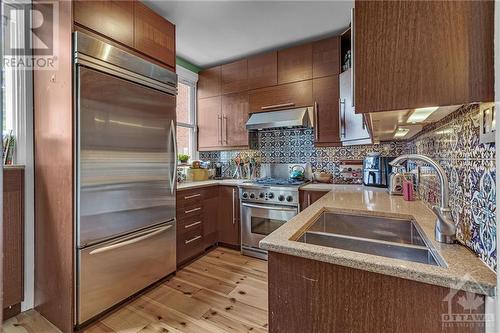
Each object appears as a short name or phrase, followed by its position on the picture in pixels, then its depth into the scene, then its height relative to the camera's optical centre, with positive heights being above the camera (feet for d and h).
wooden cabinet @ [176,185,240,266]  8.41 -2.17
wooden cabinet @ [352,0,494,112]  2.07 +1.00
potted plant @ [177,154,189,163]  10.72 +0.25
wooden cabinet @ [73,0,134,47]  5.30 +3.42
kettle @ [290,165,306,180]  9.96 -0.35
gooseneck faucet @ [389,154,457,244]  2.76 -0.64
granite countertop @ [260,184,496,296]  2.02 -0.94
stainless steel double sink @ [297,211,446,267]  3.17 -1.16
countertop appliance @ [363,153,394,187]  7.80 -0.22
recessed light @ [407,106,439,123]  2.92 +0.64
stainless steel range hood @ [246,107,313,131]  8.96 +1.70
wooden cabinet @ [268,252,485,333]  2.14 -1.35
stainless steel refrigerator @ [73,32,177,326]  5.27 -0.25
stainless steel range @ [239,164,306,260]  8.68 -1.62
